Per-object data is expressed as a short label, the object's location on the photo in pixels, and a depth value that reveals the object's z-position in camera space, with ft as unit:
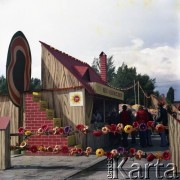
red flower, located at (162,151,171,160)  25.74
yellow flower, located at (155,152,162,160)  26.21
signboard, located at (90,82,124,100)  41.16
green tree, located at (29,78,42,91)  210.96
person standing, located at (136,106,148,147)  41.93
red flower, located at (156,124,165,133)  26.96
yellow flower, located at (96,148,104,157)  27.89
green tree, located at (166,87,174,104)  222.69
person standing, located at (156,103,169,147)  42.75
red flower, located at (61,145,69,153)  30.25
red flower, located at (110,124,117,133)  28.48
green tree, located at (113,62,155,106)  187.32
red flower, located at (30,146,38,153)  31.63
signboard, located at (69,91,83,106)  38.81
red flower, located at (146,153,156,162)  26.22
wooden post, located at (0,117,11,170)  29.76
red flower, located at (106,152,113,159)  27.60
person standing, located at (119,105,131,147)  42.83
